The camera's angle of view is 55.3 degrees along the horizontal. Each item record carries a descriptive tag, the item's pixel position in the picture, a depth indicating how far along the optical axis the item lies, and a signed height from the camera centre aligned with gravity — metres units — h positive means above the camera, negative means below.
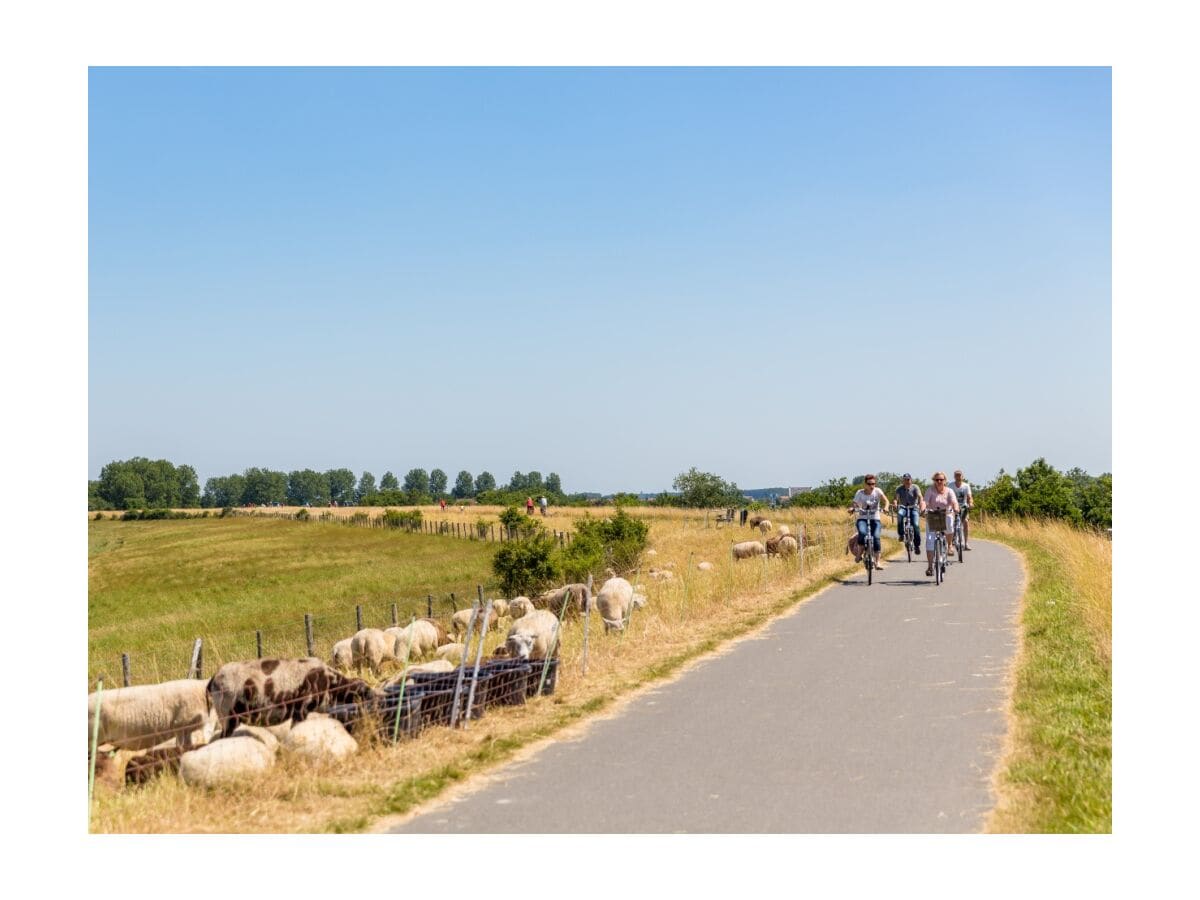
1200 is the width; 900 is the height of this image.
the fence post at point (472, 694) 10.87 -2.12
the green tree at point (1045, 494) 47.09 -0.95
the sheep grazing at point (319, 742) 9.12 -2.19
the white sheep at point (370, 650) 20.08 -3.15
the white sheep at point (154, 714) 11.13 -2.38
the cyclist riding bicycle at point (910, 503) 22.84 -0.62
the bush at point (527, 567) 37.16 -3.13
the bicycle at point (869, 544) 22.30 -1.44
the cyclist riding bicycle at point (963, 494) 26.27 -0.52
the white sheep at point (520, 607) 25.69 -3.05
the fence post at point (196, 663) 14.29 -2.43
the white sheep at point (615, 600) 19.02 -2.19
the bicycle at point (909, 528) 23.69 -1.21
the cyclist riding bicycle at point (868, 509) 22.25 -0.73
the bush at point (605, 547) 37.75 -2.71
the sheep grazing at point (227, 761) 8.55 -2.20
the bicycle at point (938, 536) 21.61 -1.23
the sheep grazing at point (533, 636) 13.49 -2.06
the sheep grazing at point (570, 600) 24.11 -2.81
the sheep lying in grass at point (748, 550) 35.34 -2.44
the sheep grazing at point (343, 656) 20.23 -3.36
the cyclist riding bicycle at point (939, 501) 21.81 -0.56
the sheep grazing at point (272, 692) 10.35 -2.02
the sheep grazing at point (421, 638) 21.34 -3.22
